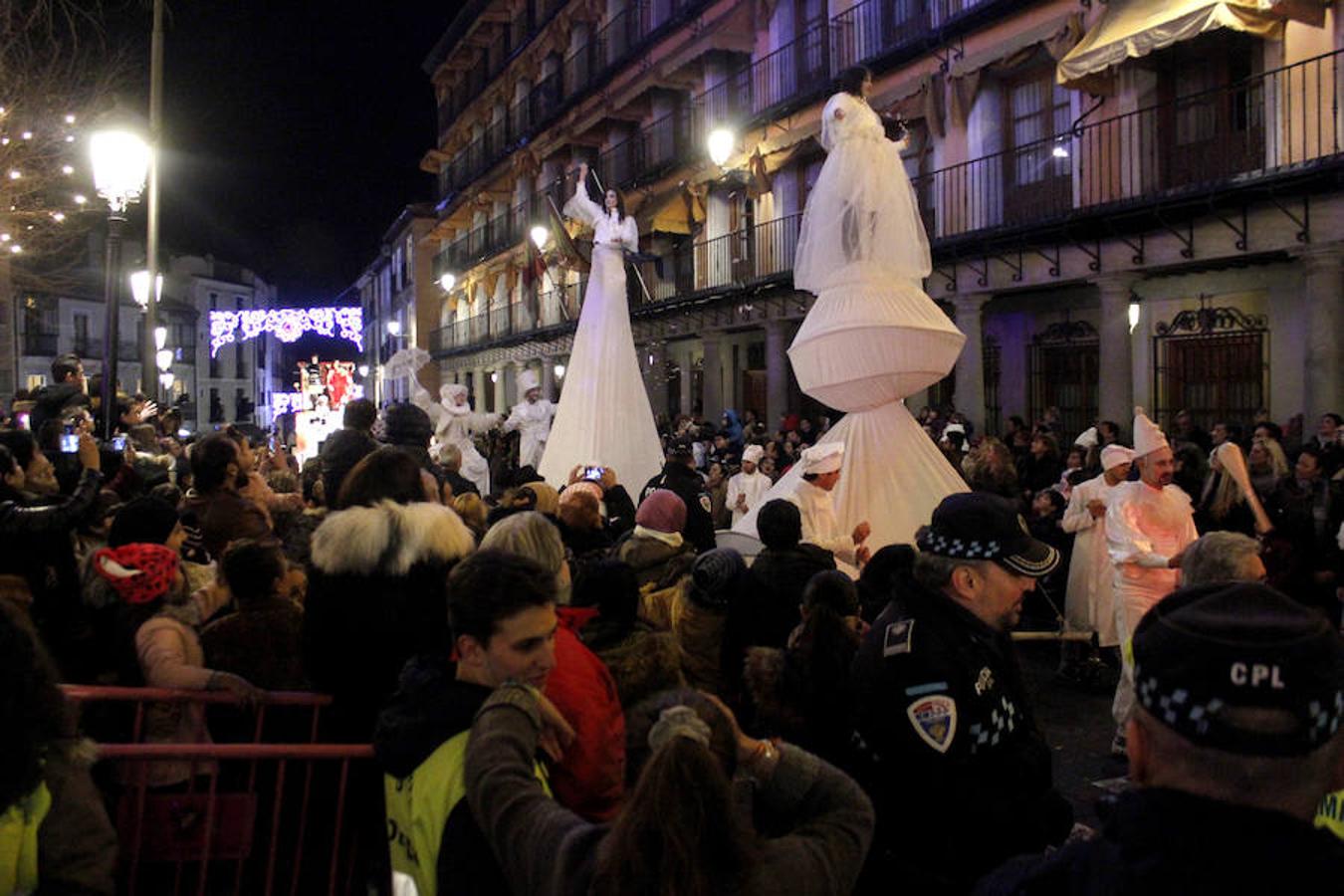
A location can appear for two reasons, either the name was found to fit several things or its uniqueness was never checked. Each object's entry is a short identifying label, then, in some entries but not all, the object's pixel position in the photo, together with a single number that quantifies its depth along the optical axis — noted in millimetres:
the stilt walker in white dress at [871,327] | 5824
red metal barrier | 3121
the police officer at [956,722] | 2504
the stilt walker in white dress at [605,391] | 9531
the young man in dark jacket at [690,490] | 6734
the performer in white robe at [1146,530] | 6117
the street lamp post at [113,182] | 9367
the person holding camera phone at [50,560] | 4234
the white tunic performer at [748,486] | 11180
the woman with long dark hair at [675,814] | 1592
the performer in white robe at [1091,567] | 7559
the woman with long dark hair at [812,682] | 3141
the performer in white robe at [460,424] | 11469
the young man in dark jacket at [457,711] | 2059
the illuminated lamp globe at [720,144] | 15517
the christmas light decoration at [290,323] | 40634
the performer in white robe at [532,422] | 12148
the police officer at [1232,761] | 1302
